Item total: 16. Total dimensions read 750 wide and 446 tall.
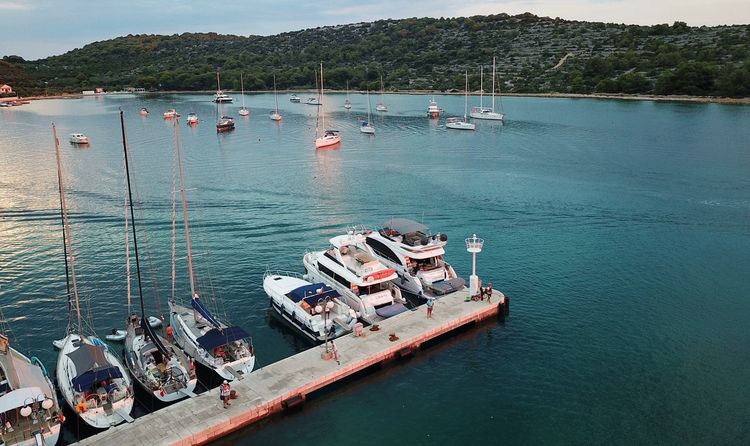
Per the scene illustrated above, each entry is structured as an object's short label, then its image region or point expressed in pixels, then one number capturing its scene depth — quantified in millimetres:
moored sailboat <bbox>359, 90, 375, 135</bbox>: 130750
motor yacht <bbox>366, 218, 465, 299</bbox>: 42500
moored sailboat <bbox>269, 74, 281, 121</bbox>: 153125
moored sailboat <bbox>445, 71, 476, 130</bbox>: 134862
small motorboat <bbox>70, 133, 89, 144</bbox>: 116938
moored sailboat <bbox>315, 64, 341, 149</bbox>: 110375
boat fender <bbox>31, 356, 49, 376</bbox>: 30412
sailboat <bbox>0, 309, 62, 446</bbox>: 25094
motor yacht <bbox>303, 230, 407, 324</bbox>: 39031
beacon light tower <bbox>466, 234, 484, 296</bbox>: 40638
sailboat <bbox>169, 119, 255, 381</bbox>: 31625
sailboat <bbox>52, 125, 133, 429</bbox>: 27312
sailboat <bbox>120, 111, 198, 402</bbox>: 29531
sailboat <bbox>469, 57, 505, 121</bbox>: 150875
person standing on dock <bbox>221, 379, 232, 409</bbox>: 28034
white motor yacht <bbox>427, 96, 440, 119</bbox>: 160250
